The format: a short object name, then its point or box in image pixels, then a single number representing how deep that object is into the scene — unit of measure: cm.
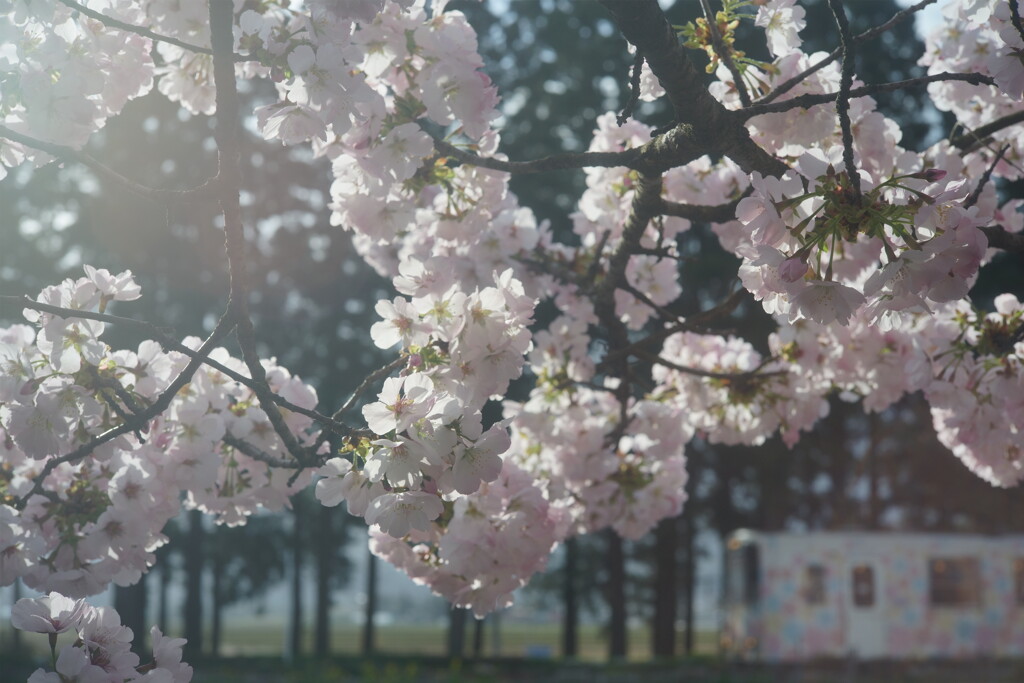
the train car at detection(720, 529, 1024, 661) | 1741
